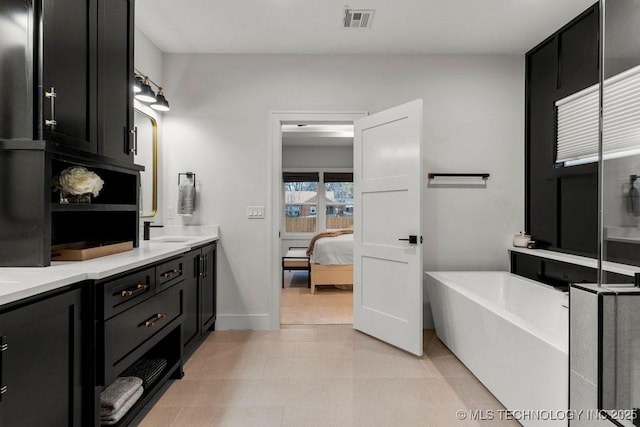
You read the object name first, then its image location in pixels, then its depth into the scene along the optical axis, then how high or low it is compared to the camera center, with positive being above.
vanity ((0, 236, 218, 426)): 1.15 -0.48
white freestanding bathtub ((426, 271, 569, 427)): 1.69 -0.75
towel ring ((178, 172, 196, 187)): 3.53 +0.36
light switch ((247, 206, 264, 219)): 3.59 +0.00
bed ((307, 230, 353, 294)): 5.10 -0.70
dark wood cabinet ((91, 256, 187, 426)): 1.53 -0.57
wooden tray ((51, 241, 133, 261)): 1.77 -0.21
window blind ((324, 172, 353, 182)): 7.56 +0.76
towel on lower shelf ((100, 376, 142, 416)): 1.75 -0.93
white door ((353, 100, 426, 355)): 2.95 -0.11
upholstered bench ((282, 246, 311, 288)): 5.55 -0.77
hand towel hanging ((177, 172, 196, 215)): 3.45 +0.13
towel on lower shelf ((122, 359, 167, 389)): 2.13 -0.97
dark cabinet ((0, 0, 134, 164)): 1.49 +0.64
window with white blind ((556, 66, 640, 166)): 1.03 +0.31
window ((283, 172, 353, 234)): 7.65 +0.17
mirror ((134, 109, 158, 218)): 3.11 +0.47
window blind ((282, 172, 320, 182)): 7.54 +0.75
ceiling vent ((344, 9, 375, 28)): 2.81 +1.57
